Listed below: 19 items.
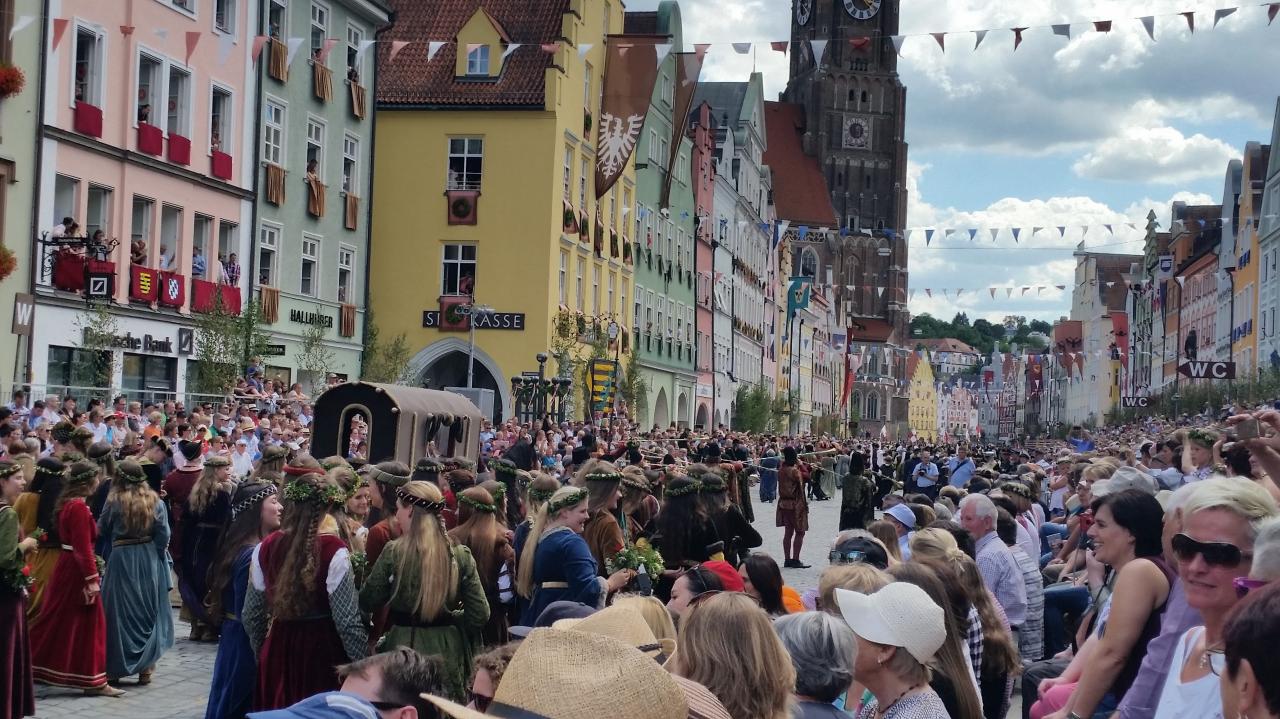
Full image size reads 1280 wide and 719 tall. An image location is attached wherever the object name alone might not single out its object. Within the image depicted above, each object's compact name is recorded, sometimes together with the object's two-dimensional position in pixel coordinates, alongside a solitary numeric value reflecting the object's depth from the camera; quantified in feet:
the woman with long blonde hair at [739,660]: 14.71
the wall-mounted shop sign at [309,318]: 115.34
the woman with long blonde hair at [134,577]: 37.91
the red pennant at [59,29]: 82.17
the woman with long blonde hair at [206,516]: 41.22
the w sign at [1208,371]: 204.19
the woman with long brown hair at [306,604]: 25.02
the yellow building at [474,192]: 137.90
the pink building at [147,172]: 86.22
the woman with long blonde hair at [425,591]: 24.79
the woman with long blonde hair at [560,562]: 27.78
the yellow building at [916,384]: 643.45
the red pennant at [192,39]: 86.48
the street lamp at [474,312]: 119.34
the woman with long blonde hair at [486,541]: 29.63
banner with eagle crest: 144.56
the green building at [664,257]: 178.91
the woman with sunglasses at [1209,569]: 14.76
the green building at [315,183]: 110.93
